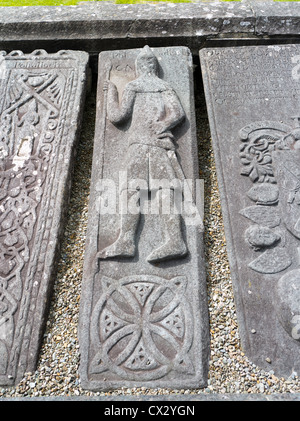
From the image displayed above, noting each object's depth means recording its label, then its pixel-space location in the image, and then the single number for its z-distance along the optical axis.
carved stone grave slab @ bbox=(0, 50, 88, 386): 2.30
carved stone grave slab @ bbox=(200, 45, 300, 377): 2.27
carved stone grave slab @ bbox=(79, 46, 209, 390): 2.17
